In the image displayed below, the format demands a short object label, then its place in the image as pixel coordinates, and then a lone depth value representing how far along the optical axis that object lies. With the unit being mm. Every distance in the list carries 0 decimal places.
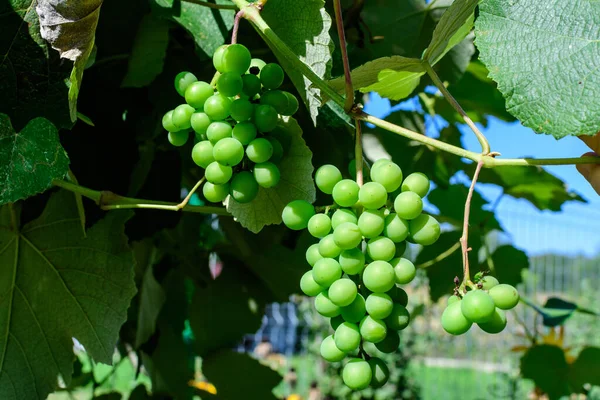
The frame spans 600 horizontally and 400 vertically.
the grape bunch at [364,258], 484
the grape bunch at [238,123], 527
